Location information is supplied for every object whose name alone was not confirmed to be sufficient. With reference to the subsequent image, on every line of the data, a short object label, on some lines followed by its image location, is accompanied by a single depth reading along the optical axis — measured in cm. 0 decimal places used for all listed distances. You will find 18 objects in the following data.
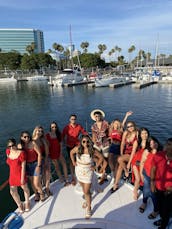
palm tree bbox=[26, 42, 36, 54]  9990
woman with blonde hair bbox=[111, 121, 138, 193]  469
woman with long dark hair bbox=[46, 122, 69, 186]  503
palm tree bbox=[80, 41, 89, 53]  9725
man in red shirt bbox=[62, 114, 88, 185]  545
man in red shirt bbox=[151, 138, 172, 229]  342
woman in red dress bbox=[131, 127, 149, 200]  420
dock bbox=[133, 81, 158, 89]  4656
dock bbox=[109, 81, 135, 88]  4986
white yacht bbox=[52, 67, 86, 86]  5691
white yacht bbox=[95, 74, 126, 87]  5078
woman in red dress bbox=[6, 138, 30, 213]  404
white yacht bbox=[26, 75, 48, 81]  8381
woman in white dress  387
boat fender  380
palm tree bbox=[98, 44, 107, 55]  10356
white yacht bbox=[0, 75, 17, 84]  8475
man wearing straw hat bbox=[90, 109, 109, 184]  529
